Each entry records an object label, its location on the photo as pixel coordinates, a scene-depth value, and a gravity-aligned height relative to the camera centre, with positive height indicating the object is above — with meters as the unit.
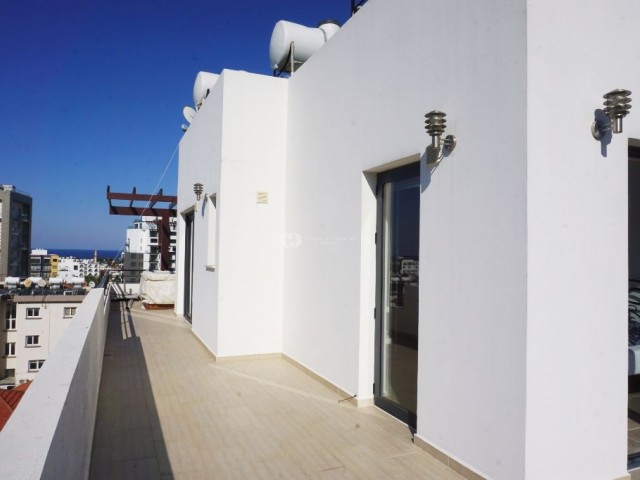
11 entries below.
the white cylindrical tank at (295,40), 6.73 +3.13
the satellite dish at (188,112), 9.69 +2.93
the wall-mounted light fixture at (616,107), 2.49 +0.82
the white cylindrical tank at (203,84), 8.85 +3.22
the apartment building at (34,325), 24.47 -4.06
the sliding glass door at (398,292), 3.67 -0.31
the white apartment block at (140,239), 63.52 +1.70
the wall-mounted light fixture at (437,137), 2.97 +0.77
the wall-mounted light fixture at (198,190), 7.12 +0.95
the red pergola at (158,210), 12.17 +1.12
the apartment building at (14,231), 48.03 +1.92
